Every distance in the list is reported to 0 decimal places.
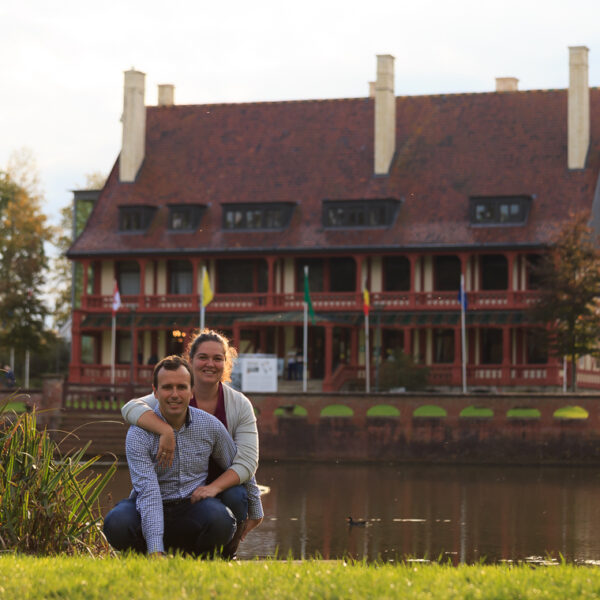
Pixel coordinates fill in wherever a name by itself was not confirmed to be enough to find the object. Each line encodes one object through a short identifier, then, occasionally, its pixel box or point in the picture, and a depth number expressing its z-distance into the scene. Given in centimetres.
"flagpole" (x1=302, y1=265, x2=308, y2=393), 5109
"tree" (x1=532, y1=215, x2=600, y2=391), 5066
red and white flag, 5553
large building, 5647
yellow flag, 5125
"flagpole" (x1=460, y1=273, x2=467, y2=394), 5225
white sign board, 4816
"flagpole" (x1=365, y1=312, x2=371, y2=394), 5222
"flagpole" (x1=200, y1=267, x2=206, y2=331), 5099
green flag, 5198
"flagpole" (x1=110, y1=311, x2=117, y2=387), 5692
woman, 1049
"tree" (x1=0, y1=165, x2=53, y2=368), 6869
